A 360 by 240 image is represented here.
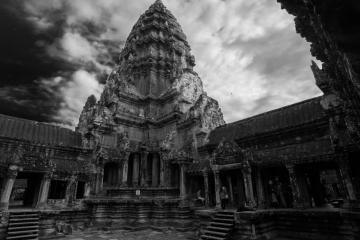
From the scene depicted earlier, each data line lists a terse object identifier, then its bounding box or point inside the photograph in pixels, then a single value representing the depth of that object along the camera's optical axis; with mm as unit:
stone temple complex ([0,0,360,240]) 7691
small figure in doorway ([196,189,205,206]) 14688
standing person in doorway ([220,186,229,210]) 11719
